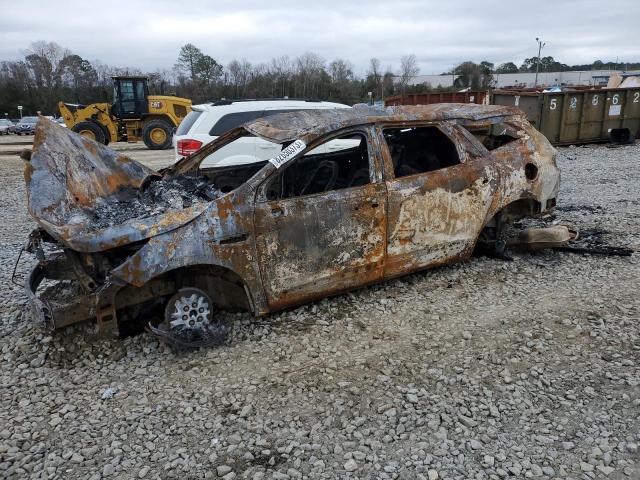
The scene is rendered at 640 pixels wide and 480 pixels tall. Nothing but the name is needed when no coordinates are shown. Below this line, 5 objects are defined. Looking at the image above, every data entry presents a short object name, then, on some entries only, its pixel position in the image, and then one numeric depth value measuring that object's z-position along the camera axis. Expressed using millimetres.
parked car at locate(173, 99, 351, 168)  7578
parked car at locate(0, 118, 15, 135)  33812
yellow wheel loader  19828
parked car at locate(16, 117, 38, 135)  32875
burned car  3617
